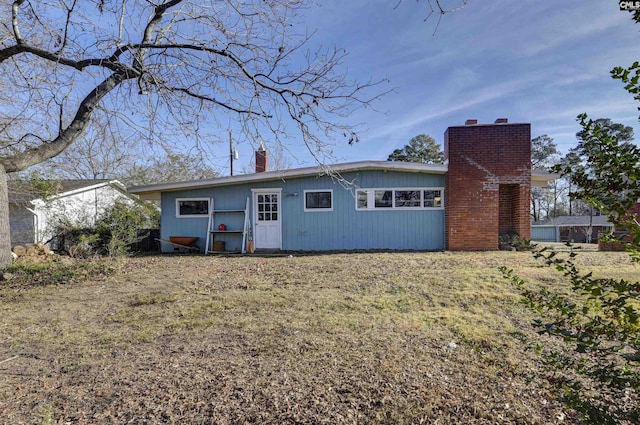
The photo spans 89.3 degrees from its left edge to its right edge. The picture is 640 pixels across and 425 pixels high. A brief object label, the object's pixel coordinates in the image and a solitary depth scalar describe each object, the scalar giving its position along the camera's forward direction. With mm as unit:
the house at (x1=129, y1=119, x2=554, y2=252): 10188
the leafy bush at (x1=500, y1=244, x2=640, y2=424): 1269
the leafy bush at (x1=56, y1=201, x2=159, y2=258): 9352
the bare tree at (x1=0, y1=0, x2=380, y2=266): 4230
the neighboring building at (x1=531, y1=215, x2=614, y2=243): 25403
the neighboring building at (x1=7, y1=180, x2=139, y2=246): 11836
